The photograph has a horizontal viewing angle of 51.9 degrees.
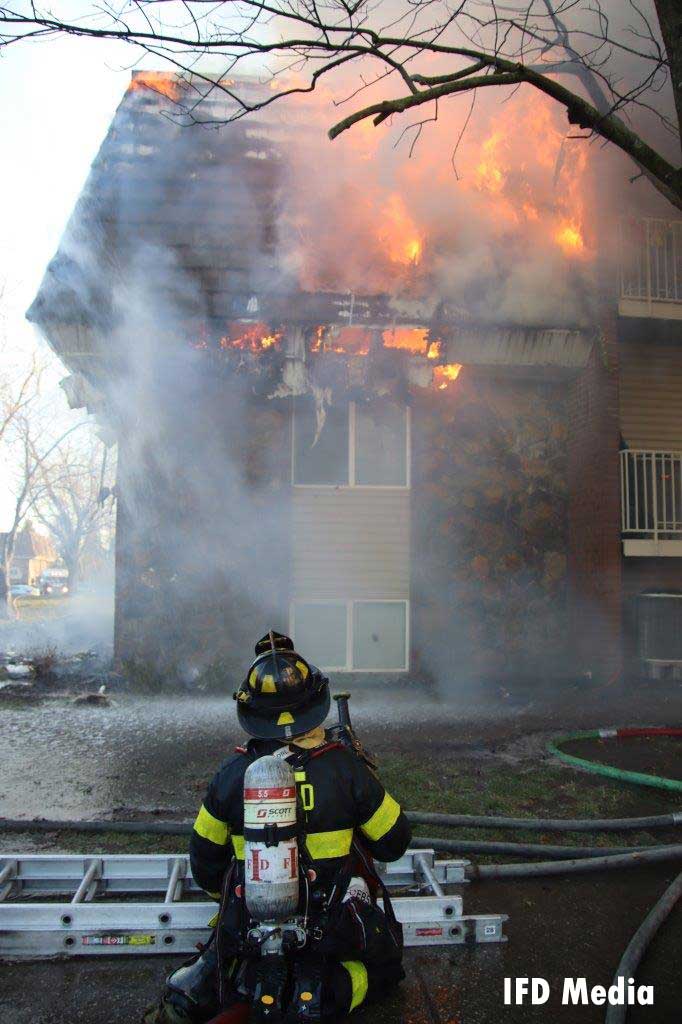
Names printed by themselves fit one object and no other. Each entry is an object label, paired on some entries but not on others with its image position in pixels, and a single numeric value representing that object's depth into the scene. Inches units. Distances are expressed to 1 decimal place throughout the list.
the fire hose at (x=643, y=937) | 93.0
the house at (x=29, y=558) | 2167.9
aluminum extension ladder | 106.5
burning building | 312.7
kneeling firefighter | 77.4
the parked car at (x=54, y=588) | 1593.5
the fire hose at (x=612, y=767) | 186.9
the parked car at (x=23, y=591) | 1354.6
